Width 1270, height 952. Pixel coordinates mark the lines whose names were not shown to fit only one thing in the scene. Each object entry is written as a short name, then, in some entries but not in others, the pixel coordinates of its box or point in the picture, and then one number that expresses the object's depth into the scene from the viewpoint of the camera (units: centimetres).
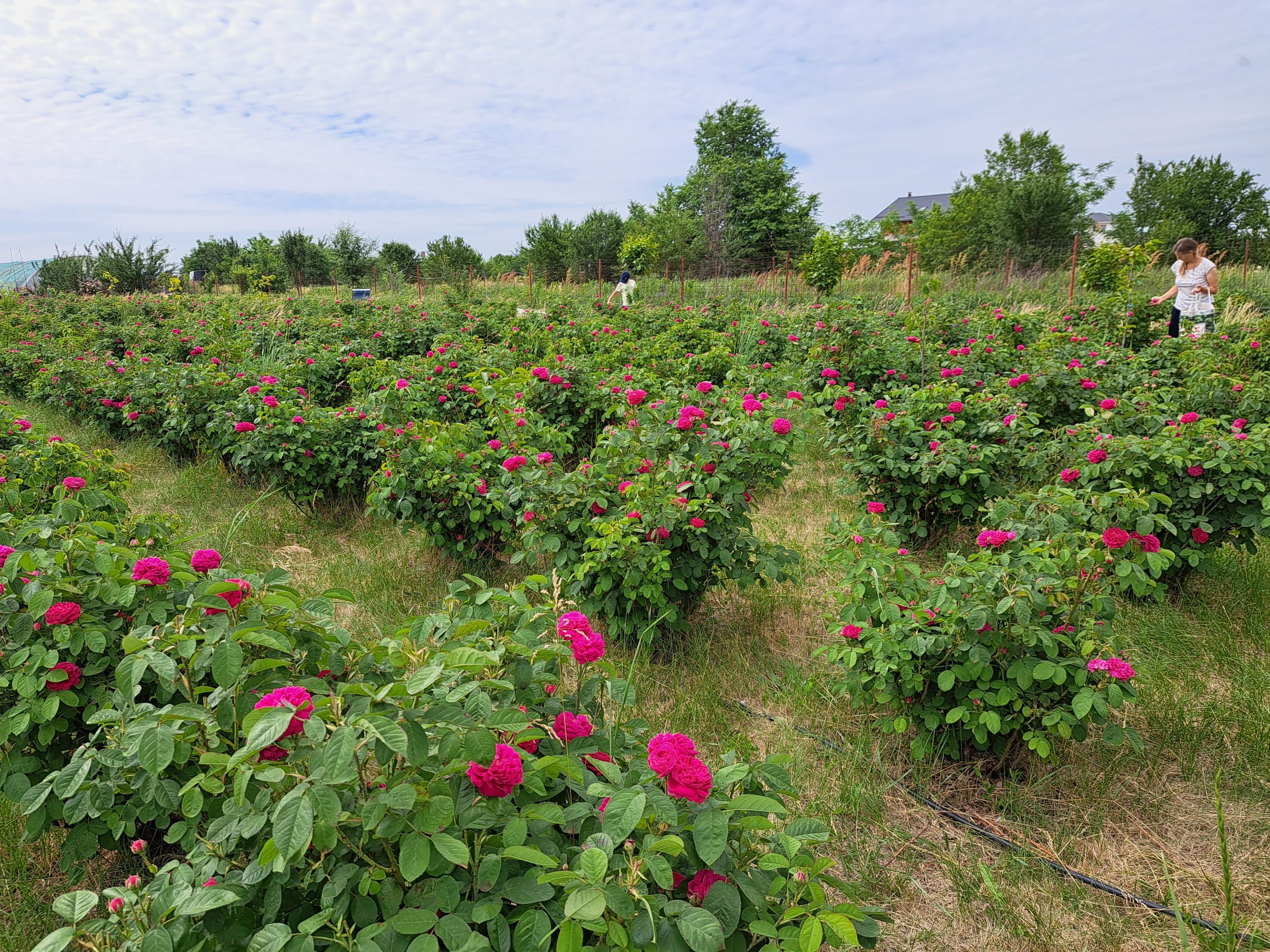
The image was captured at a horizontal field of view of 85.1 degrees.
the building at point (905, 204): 5822
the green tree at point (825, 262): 1412
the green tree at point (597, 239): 2930
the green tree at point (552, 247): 2948
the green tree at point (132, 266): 2209
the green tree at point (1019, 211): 2062
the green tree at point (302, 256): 2416
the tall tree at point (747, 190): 3167
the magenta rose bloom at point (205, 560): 142
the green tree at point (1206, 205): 2727
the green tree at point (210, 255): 3403
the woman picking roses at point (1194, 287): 626
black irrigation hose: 174
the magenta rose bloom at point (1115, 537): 197
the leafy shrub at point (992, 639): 199
